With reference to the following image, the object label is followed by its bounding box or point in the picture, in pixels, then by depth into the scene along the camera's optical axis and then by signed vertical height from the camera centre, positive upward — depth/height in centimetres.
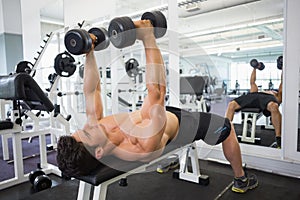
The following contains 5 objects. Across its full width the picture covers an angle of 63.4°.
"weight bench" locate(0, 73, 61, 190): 199 -26
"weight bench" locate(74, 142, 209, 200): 138 -53
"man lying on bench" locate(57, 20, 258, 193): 134 -29
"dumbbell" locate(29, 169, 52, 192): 232 -93
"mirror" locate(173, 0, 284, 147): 275 +47
